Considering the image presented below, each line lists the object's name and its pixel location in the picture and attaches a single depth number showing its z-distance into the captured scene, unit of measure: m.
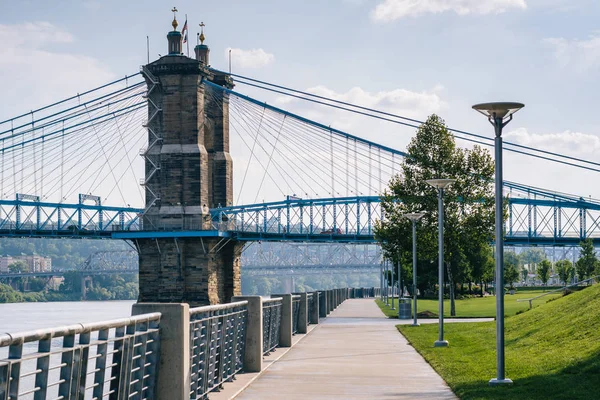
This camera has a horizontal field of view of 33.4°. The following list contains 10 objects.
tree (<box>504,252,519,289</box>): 110.97
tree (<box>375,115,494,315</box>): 54.53
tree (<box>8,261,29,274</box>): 188.88
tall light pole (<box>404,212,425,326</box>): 44.85
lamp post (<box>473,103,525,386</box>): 18.56
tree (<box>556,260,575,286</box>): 105.40
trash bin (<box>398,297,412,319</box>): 51.19
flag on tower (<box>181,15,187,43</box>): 90.71
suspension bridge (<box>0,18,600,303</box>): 85.19
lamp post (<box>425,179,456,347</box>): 29.06
